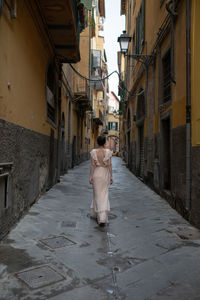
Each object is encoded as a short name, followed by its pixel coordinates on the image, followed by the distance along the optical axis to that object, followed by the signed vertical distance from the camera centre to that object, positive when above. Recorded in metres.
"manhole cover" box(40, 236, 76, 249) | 3.77 -1.22
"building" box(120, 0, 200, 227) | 5.08 +1.36
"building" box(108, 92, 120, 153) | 54.46 +4.93
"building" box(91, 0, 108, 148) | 28.49 +8.25
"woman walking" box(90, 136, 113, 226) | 5.00 -0.36
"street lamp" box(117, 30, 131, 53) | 9.86 +4.02
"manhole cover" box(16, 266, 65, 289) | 2.68 -1.22
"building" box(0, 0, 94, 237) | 4.06 +1.25
